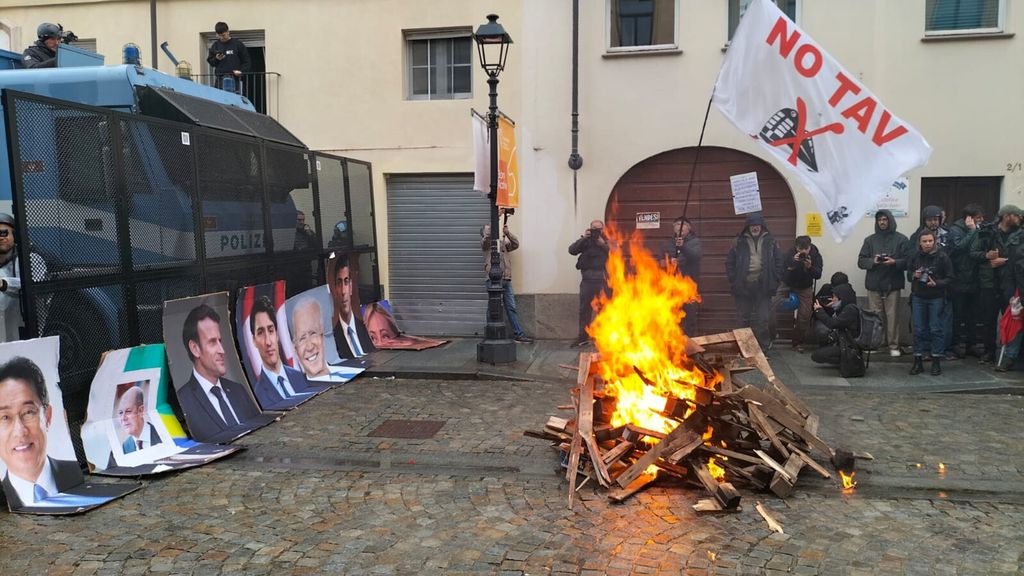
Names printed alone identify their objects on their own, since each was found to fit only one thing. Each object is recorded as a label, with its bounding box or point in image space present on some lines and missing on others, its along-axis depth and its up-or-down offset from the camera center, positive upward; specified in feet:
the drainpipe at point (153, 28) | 42.41 +10.46
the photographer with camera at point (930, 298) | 31.14 -3.99
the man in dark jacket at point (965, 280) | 32.45 -3.39
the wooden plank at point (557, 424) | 20.51 -5.92
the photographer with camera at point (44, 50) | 31.04 +6.85
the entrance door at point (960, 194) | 36.01 +0.38
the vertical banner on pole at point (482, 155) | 32.45 +2.34
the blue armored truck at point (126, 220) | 18.65 -0.20
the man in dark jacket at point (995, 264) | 31.09 -2.64
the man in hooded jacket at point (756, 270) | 35.27 -3.10
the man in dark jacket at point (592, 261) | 37.68 -2.71
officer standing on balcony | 41.11 +8.51
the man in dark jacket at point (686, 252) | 36.22 -2.24
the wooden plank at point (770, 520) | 15.74 -6.73
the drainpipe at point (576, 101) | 38.92 +5.51
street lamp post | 31.81 -3.01
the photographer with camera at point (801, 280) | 35.35 -3.61
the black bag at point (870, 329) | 31.94 -5.39
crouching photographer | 30.91 -5.37
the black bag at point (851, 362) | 30.81 -6.49
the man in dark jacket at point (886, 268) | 34.27 -2.97
